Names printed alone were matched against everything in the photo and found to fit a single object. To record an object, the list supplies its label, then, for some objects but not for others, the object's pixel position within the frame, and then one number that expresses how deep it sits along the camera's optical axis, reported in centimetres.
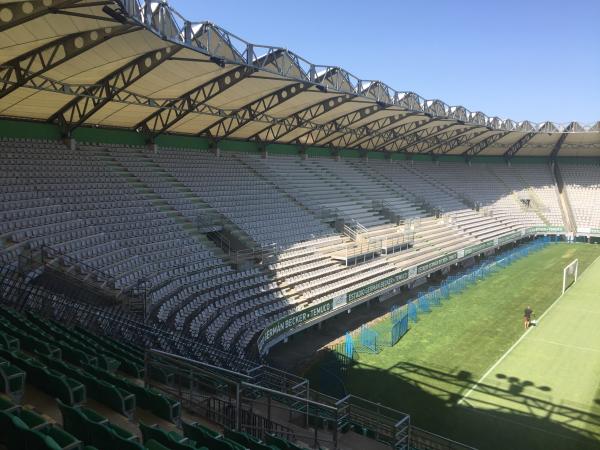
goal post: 3018
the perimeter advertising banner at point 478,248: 3450
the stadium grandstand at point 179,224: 779
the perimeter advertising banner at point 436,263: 2835
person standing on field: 2162
